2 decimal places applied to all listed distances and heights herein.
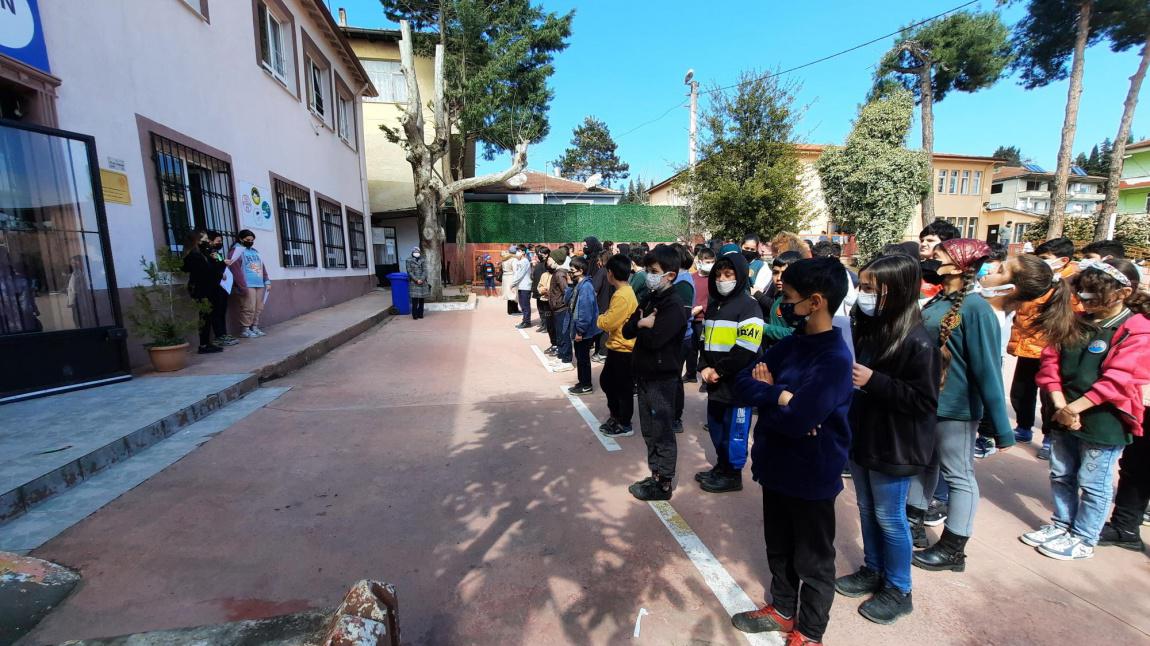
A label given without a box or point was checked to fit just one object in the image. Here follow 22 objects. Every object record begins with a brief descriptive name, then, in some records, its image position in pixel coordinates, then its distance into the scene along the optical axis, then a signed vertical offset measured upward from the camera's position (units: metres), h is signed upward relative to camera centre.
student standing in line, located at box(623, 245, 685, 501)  3.26 -0.83
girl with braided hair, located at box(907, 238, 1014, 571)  2.41 -0.70
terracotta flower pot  5.76 -1.09
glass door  4.71 -0.04
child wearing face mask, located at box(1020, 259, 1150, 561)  2.56 -0.79
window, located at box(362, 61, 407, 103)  20.44 +7.55
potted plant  5.68 -0.61
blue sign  4.53 +2.22
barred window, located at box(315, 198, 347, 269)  12.93 +0.73
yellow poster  5.65 +0.92
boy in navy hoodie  1.88 -0.72
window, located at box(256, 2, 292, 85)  9.95 +4.69
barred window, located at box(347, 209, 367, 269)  15.53 +0.74
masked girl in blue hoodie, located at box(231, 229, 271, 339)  7.90 -0.35
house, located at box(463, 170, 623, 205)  26.61 +3.54
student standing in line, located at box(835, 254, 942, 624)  2.05 -0.72
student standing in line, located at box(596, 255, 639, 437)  4.04 -0.87
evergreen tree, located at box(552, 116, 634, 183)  53.38 +11.00
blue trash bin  12.83 -0.87
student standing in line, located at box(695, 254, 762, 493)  3.18 -0.65
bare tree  13.27 +2.70
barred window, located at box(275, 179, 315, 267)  10.34 +0.83
